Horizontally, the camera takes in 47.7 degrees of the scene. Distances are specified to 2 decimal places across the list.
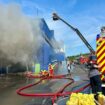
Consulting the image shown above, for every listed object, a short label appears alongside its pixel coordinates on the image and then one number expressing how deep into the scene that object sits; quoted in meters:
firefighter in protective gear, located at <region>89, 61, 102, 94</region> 3.42
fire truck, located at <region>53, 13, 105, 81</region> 3.64
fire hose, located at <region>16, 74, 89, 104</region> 3.26
